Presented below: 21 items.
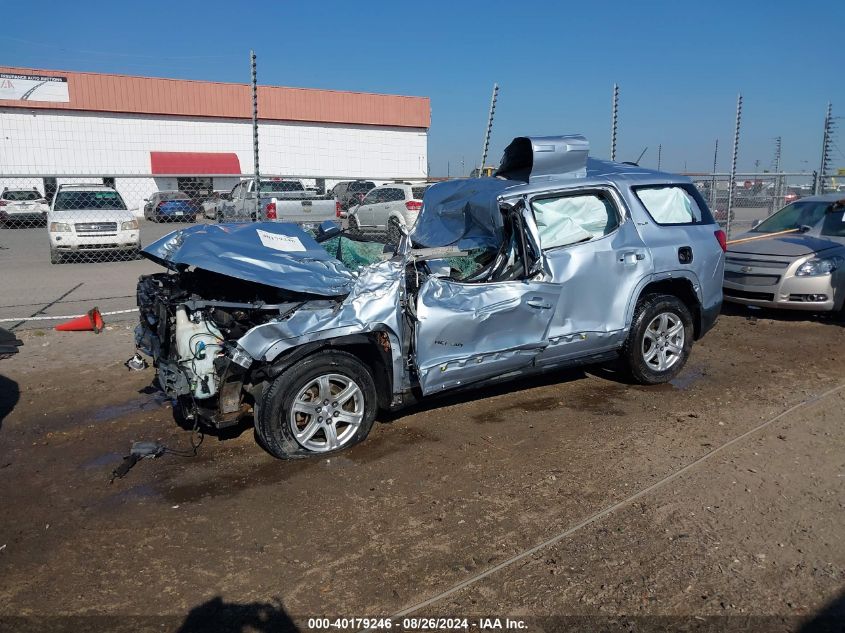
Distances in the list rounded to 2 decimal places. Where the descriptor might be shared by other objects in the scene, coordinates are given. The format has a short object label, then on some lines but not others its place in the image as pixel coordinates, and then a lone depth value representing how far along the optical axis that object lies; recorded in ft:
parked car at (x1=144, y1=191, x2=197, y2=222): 43.72
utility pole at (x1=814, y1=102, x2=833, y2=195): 46.65
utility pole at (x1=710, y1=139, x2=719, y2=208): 44.83
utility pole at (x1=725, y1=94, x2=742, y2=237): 37.15
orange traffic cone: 26.86
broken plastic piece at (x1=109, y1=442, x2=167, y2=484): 15.06
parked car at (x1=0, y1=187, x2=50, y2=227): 46.60
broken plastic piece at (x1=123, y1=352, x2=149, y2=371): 18.80
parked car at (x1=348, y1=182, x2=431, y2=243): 60.29
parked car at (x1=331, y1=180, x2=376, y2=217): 68.80
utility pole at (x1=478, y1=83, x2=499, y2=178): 31.45
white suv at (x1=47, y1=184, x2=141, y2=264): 43.68
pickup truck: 37.45
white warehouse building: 114.73
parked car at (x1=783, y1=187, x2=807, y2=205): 53.95
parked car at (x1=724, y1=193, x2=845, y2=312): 27.76
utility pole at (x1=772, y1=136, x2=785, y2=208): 50.37
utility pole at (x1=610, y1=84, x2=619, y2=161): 33.38
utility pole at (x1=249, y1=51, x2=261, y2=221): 24.63
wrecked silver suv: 14.62
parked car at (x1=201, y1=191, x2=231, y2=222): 41.31
